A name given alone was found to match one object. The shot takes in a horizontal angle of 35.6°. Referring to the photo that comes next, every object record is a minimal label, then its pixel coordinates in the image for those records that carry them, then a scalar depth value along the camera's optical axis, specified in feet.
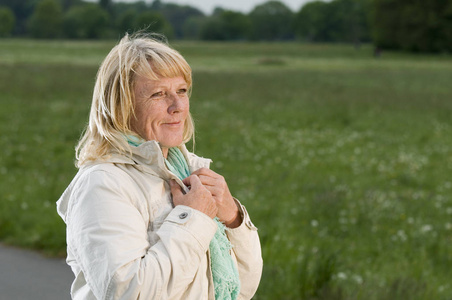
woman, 6.05
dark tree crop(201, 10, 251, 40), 403.34
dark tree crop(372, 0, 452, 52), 287.69
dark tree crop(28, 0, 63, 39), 360.69
